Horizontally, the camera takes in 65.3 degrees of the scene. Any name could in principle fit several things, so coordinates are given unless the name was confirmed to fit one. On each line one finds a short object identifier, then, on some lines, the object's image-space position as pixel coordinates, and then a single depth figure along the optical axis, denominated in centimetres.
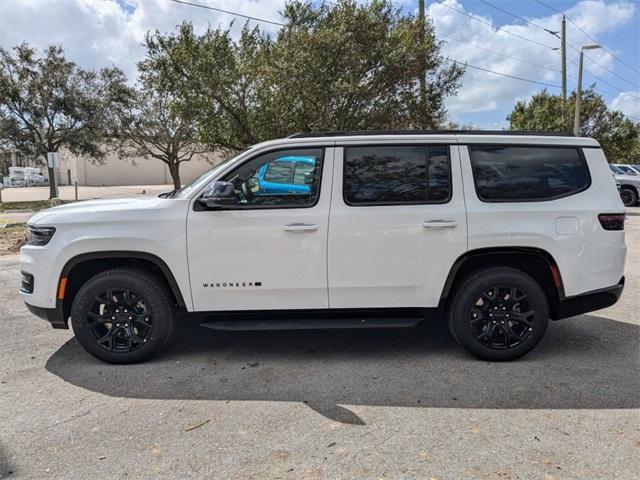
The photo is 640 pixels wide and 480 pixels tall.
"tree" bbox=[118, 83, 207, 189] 2569
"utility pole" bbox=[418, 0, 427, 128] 1444
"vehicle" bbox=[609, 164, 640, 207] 1980
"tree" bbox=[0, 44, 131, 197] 2381
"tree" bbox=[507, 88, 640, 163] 3119
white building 5884
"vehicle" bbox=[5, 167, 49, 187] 6022
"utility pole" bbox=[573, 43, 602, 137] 2411
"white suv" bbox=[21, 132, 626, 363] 411
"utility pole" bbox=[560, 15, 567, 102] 2780
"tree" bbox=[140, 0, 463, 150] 1314
